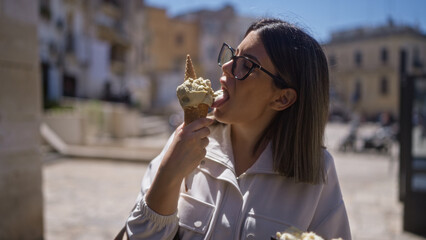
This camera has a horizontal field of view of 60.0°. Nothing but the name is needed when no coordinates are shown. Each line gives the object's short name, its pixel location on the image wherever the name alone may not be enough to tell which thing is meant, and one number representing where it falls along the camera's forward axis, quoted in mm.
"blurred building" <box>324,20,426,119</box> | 43094
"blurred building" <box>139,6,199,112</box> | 39625
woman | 1421
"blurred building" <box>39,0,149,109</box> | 20156
